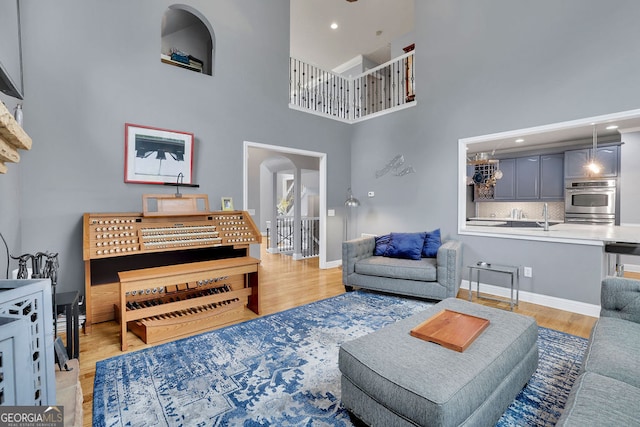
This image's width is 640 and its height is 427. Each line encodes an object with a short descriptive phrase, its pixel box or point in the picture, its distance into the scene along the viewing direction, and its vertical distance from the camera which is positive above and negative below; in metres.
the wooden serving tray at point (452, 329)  1.62 -0.71
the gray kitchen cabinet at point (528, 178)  6.35 +0.68
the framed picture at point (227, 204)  3.84 +0.06
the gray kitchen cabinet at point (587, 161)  5.33 +0.89
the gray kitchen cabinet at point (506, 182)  6.71 +0.63
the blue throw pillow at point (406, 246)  3.94 -0.49
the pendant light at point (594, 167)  4.37 +0.62
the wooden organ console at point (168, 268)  2.64 -0.59
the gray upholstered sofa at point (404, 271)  3.46 -0.76
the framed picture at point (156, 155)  3.28 +0.62
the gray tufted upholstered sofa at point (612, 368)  1.07 -0.73
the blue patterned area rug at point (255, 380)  1.69 -1.16
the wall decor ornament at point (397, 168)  4.79 +0.68
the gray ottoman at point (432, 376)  1.28 -0.79
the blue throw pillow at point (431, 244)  4.03 -0.47
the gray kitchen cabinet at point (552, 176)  6.03 +0.67
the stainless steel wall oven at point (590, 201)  5.37 +0.16
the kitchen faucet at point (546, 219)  3.76 -0.12
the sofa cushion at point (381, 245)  4.22 -0.51
